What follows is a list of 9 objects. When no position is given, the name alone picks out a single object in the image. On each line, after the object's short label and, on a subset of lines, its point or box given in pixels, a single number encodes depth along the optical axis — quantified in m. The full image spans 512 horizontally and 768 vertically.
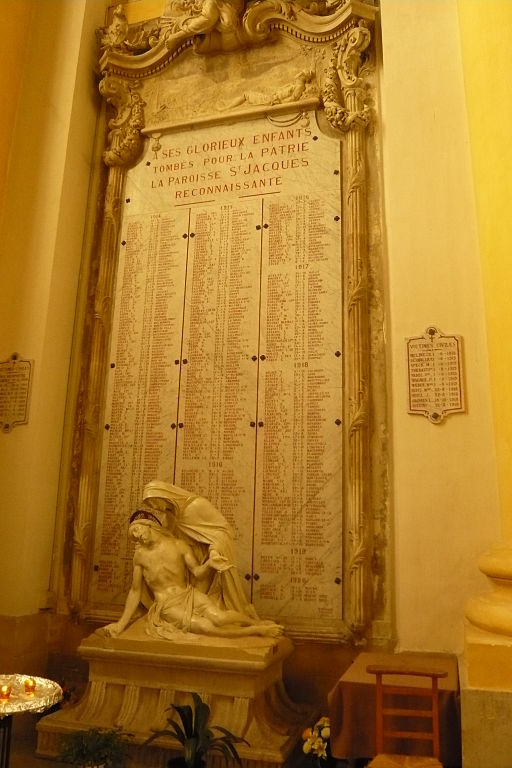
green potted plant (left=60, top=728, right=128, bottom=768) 3.21
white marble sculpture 3.91
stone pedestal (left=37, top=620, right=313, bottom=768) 3.60
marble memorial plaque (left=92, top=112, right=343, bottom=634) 4.59
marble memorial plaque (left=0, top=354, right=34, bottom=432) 5.05
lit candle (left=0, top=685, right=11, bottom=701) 2.71
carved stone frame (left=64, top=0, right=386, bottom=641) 4.42
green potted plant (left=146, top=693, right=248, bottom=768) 3.23
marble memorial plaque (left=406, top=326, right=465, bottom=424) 4.23
